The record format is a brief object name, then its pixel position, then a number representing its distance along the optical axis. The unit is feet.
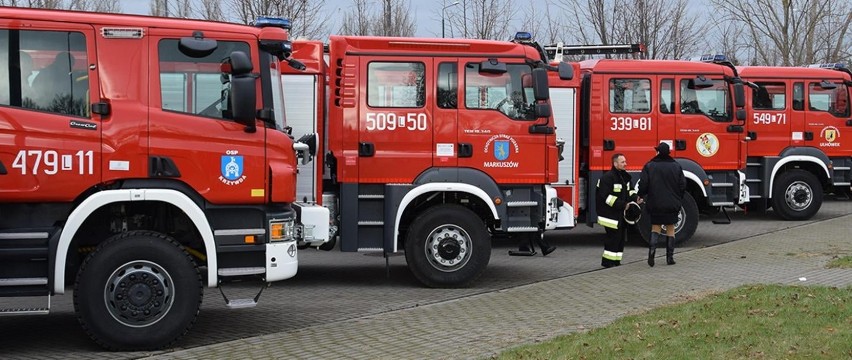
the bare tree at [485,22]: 100.12
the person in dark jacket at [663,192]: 43.91
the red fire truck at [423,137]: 37.55
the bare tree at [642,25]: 95.40
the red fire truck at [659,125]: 51.88
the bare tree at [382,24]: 101.71
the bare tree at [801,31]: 108.37
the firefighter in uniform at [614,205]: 43.24
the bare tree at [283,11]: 73.31
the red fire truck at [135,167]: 26.00
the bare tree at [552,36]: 107.86
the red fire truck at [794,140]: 62.85
